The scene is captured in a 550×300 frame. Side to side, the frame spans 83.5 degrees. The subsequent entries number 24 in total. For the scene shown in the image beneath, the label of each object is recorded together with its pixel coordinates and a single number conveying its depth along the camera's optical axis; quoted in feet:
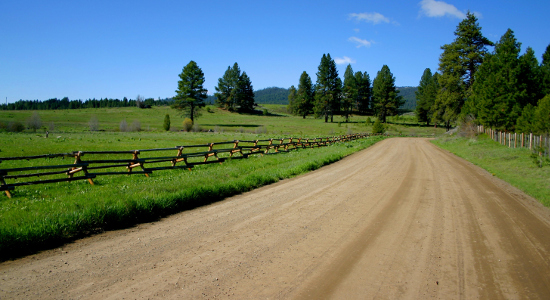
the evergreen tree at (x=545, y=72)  100.47
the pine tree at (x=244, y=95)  301.63
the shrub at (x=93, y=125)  184.65
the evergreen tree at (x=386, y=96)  277.44
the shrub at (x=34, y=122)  172.72
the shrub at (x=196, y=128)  192.95
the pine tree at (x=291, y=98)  363.15
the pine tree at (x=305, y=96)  294.46
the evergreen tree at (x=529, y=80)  99.25
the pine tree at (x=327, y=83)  247.50
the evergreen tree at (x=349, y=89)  285.02
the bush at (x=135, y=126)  190.29
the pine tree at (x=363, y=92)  330.75
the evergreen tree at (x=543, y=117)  64.03
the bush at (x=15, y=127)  158.81
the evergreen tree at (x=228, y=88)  296.71
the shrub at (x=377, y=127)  214.28
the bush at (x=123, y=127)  188.55
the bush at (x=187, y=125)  193.77
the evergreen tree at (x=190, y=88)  211.82
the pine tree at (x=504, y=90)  96.27
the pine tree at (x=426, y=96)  262.26
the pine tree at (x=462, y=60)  145.49
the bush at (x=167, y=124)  192.69
